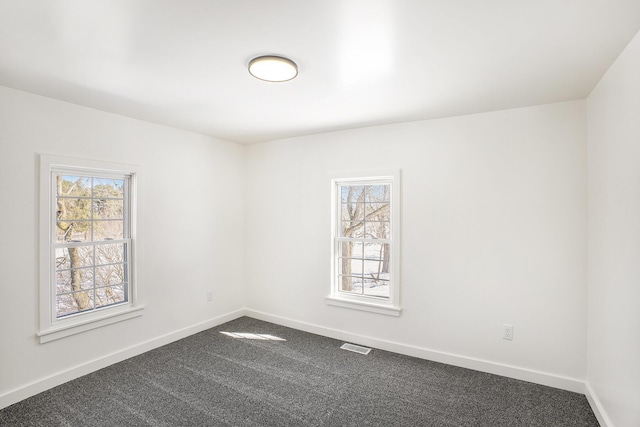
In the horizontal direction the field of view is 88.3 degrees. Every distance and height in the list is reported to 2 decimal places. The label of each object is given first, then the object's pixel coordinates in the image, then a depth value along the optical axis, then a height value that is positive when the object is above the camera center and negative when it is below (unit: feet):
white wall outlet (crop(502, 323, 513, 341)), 9.66 -3.52
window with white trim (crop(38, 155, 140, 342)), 9.05 -1.01
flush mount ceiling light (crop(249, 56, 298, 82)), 6.69 +3.06
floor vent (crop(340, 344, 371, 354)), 11.47 -4.82
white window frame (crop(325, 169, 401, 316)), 11.48 -1.22
